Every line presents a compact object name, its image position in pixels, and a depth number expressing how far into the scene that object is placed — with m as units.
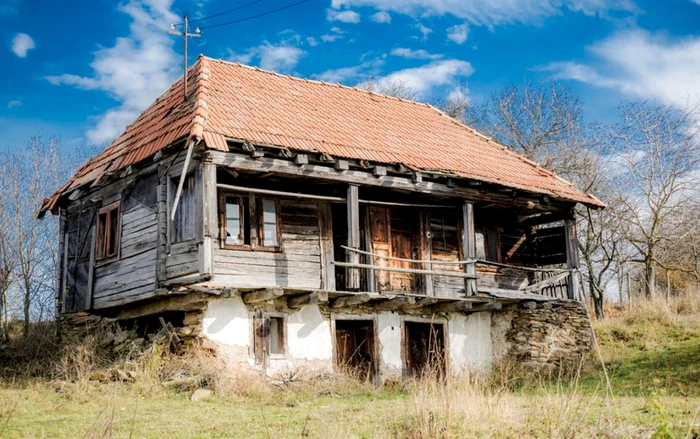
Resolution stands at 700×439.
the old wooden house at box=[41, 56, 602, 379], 14.55
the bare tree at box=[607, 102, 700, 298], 24.43
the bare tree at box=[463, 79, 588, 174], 29.78
